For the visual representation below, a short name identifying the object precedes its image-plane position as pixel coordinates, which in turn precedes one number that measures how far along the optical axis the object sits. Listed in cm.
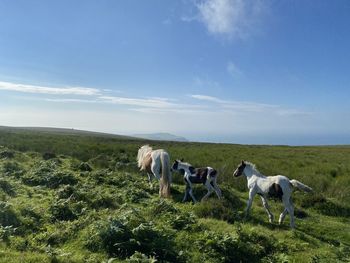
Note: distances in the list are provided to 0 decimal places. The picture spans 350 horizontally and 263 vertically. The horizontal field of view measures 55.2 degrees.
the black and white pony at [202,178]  1348
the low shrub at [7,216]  912
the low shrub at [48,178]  1522
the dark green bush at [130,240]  745
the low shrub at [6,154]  2322
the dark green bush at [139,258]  655
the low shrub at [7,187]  1290
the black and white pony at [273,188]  1066
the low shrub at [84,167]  2044
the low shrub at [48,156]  2478
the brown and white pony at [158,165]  1400
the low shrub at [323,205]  1319
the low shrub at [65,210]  1017
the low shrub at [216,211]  1095
